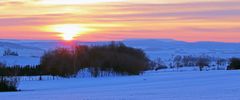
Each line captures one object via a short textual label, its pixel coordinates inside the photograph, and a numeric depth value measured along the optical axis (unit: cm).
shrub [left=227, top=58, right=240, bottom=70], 12601
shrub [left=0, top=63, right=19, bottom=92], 6350
